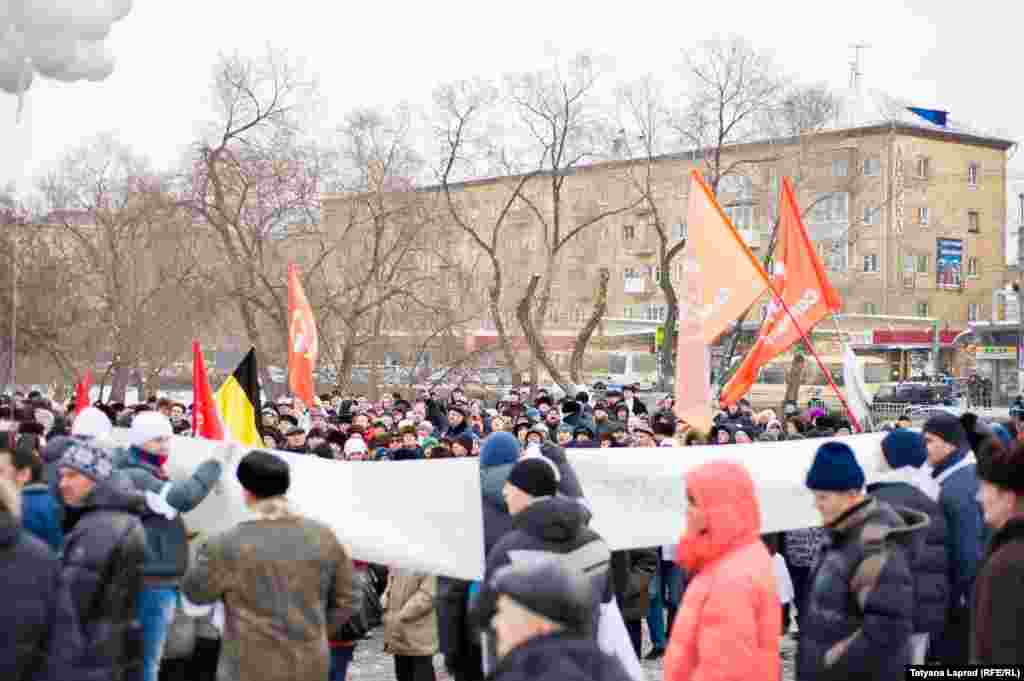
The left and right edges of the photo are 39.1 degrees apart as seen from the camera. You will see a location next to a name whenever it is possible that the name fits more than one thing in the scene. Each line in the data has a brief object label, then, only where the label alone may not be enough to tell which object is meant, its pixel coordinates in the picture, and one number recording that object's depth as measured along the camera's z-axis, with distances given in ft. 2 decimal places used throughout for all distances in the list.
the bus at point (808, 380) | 162.71
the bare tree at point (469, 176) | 130.82
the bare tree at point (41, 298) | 121.49
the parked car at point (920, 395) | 142.82
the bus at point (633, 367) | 190.17
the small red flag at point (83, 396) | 42.45
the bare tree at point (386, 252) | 126.72
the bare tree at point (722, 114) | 134.41
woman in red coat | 14.93
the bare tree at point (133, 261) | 123.75
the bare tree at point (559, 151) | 135.74
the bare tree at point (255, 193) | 120.78
